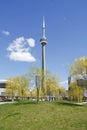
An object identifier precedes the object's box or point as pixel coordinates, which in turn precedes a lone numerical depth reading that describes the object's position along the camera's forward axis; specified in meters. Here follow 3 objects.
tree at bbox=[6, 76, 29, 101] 30.75
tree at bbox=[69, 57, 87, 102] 17.91
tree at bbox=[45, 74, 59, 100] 29.57
